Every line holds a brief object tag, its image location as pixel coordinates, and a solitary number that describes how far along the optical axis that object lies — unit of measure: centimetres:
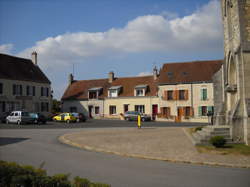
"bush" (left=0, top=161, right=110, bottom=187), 459
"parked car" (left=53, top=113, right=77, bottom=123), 3422
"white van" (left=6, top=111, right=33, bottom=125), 2977
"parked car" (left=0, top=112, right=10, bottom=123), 3275
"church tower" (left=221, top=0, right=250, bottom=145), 1203
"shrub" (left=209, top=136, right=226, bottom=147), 1103
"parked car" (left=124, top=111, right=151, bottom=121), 3772
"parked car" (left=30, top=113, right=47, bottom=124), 3058
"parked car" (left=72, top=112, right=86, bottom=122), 3503
